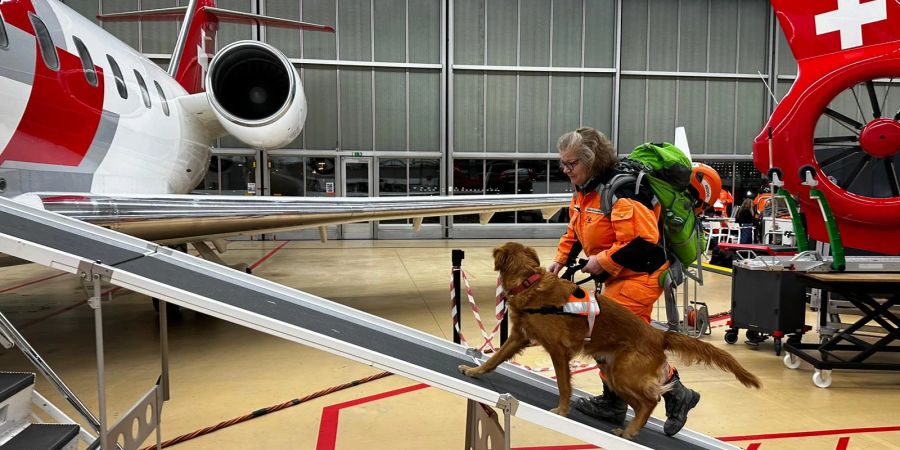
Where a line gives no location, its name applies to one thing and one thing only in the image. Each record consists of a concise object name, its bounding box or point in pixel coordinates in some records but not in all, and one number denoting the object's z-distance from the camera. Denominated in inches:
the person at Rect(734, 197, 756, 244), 544.7
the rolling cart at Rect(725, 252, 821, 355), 207.9
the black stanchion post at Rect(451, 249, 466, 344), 188.9
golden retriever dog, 95.3
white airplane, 167.6
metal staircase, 90.7
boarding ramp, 83.0
